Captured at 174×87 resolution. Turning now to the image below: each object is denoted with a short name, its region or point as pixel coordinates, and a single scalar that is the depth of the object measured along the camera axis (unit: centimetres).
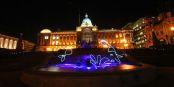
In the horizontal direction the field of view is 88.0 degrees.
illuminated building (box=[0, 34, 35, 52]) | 3938
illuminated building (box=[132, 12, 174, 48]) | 3219
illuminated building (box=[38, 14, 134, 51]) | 5188
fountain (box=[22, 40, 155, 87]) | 514
